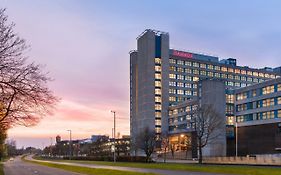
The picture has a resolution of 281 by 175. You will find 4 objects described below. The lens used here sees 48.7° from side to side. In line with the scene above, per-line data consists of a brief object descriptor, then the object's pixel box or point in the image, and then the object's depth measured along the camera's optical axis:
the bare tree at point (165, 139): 103.17
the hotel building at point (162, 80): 138.33
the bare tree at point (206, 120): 76.29
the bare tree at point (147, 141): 85.25
